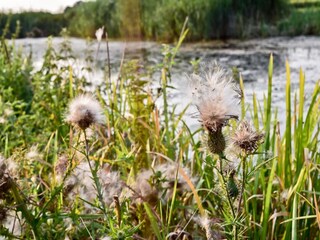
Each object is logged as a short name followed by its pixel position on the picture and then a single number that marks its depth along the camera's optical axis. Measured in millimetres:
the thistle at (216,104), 715
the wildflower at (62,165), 1123
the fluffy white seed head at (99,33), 1490
